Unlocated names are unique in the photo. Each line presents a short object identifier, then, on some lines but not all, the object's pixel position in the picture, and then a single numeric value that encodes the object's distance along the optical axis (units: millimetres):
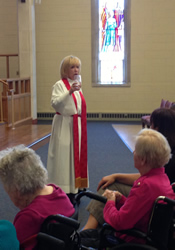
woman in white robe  3551
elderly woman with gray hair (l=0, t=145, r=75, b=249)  1536
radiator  11195
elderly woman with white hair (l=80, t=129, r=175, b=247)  1815
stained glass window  10930
